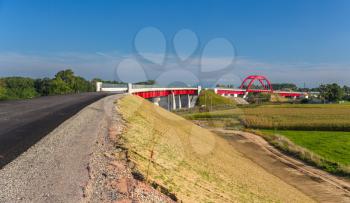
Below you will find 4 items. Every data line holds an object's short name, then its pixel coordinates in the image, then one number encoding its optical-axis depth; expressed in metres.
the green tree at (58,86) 82.56
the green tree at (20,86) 94.94
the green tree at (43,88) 88.09
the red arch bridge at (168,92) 68.06
